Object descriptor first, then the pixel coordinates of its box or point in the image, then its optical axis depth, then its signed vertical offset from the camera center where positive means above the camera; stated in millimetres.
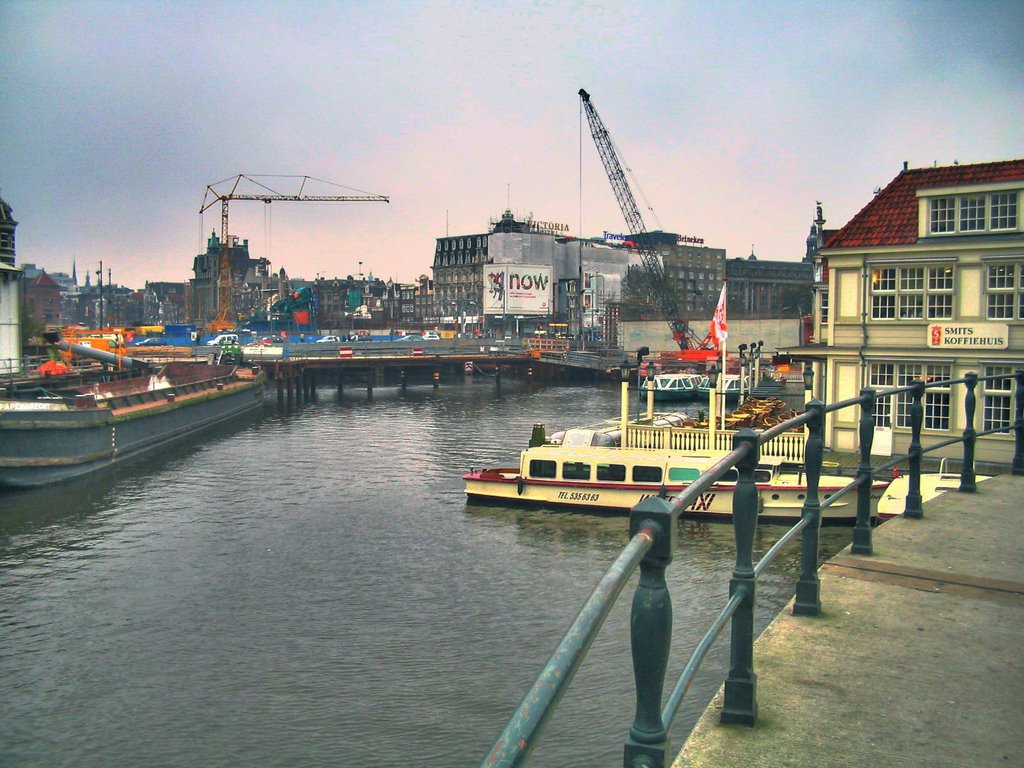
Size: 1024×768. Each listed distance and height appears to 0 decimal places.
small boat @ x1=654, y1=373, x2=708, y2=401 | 78750 -4261
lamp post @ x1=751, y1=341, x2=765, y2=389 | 59541 -1518
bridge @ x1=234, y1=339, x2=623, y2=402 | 96750 -2744
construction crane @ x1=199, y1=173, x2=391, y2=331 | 168938 +19078
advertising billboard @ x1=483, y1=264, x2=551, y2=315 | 165750 +9074
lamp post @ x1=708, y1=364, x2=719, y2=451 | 32594 -2627
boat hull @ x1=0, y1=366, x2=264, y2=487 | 41000 -4871
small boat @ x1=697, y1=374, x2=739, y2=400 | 73656 -4042
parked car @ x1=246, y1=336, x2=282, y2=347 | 138000 -227
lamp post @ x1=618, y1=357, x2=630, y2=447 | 33875 -2532
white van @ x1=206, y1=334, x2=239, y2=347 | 125938 -55
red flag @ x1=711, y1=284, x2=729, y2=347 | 38688 +506
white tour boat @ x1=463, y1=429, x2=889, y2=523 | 30922 -5132
